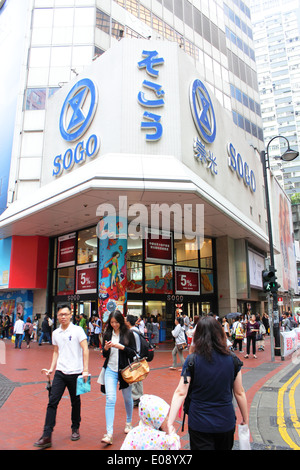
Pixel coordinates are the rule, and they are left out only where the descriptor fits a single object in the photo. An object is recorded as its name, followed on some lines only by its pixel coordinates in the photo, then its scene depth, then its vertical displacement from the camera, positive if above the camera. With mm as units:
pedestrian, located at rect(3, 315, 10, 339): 21328 -1063
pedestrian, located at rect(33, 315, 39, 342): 19602 -1027
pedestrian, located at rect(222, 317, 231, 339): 14702 -786
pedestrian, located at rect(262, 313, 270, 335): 21714 -823
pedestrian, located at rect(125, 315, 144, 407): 5395 -639
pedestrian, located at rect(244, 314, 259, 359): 12906 -843
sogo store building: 14703 +4497
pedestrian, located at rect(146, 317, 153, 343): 15977 -990
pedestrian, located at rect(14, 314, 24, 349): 15995 -975
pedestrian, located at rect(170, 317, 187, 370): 10320 -872
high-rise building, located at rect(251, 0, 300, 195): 94250 +66594
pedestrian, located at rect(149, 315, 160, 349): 16109 -1132
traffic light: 12195 +888
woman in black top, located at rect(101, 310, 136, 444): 4660 -678
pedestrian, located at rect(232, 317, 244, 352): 13742 -927
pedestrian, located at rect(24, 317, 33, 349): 16945 -1096
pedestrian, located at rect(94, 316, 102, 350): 16125 -1091
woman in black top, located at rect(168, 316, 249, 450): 2605 -637
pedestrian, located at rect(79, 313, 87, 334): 17606 -687
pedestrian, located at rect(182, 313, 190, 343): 13320 -569
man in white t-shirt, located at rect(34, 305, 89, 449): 4617 -692
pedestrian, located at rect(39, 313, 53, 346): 17891 -962
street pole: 13027 -416
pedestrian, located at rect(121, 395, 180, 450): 2463 -858
